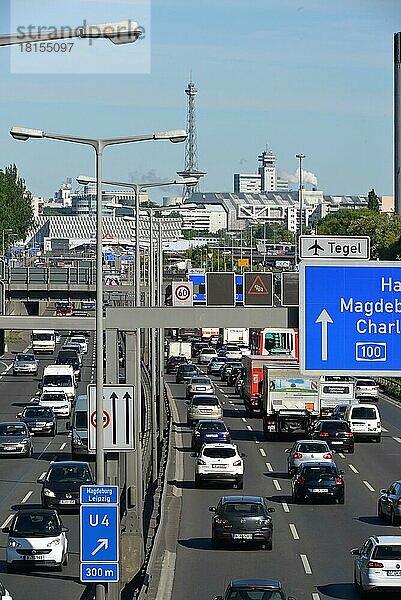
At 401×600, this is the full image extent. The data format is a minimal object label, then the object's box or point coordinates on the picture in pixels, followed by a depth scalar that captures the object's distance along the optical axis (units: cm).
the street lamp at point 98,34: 1565
